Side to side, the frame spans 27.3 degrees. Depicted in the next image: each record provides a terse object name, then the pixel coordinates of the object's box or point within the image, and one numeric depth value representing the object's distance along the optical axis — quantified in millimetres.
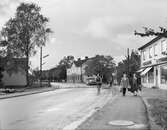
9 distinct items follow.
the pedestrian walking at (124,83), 24984
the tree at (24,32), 57469
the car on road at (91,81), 69050
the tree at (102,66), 82125
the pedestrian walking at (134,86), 24689
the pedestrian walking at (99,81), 28641
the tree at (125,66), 72281
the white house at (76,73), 123512
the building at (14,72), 58781
